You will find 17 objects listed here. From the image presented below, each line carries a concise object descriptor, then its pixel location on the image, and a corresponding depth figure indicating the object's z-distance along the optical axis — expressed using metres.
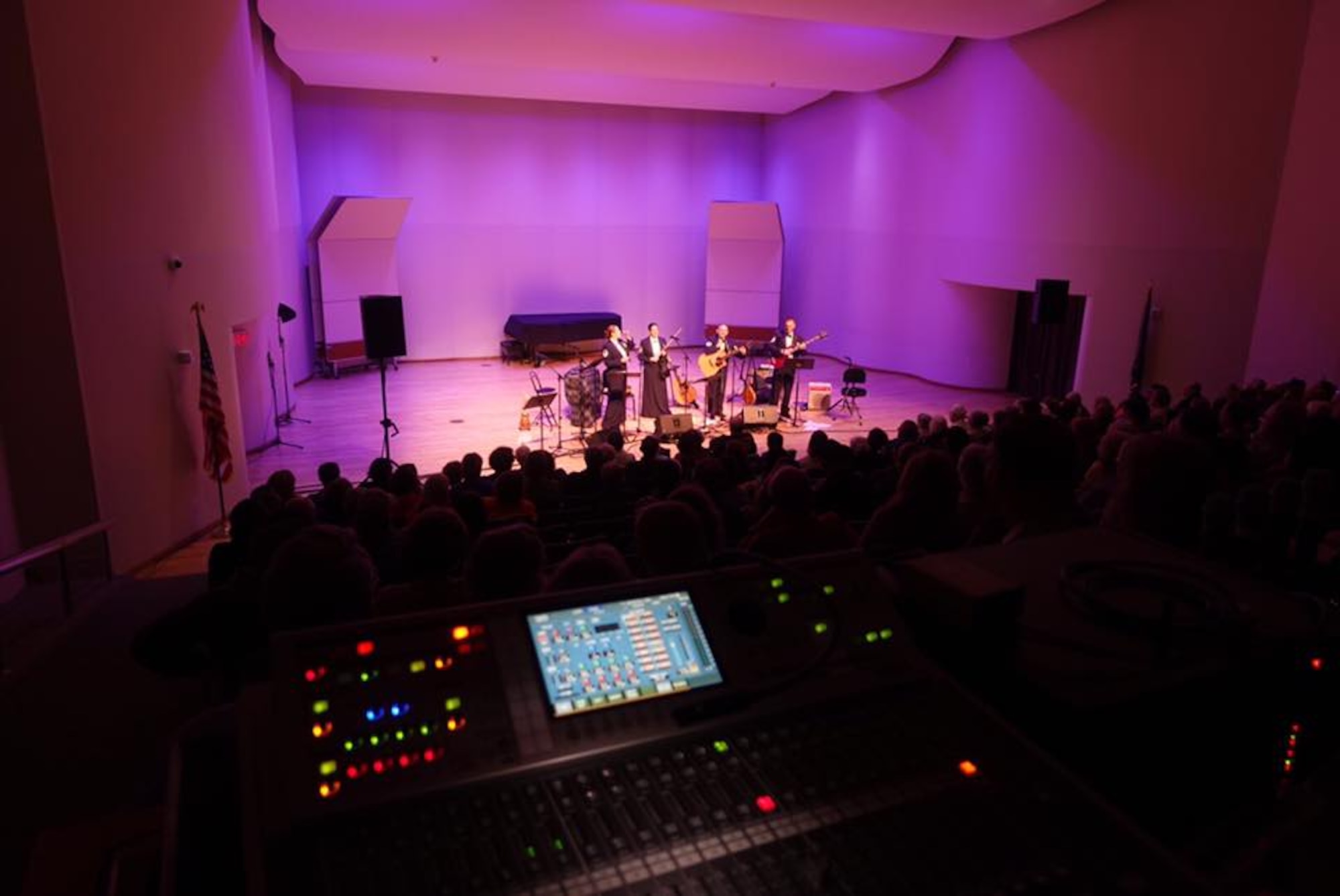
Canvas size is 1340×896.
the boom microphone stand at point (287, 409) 11.90
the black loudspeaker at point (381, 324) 9.02
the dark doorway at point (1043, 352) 12.87
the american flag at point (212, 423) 7.37
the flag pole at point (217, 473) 7.52
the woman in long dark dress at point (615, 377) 11.21
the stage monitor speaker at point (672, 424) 11.02
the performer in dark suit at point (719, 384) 12.09
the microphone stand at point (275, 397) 10.75
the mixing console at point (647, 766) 1.21
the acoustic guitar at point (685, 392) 12.50
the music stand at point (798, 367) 11.78
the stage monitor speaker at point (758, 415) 11.64
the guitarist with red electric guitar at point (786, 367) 11.97
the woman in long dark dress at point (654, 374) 11.60
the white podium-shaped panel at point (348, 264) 14.45
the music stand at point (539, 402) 10.32
